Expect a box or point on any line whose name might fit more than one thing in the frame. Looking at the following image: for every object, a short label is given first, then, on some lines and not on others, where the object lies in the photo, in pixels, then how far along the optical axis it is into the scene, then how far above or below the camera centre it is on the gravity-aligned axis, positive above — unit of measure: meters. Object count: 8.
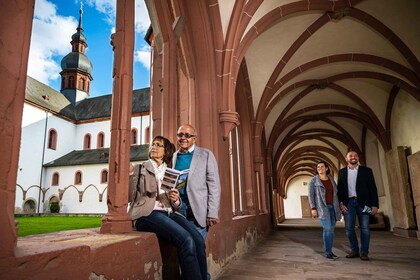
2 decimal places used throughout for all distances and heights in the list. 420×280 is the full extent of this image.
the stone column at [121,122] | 2.13 +0.58
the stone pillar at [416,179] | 7.77 +0.42
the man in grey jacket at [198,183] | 2.39 +0.13
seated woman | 1.97 -0.11
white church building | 25.23 +4.57
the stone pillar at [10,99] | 1.13 +0.41
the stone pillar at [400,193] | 8.56 +0.07
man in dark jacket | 4.16 -0.02
